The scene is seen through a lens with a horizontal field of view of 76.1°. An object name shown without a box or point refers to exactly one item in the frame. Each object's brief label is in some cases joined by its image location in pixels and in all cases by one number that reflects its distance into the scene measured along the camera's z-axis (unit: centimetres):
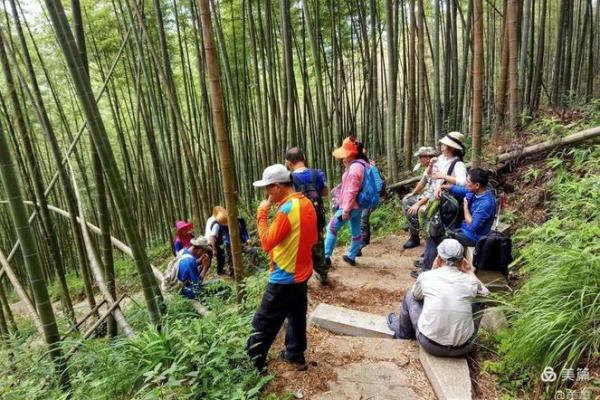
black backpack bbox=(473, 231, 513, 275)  308
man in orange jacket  208
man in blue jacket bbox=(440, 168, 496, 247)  316
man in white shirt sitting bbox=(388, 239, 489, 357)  237
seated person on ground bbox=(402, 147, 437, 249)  380
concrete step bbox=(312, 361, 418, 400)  218
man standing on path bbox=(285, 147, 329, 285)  295
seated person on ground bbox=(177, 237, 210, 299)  383
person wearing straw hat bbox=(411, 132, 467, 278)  335
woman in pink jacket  354
